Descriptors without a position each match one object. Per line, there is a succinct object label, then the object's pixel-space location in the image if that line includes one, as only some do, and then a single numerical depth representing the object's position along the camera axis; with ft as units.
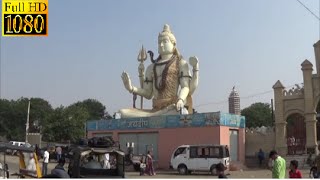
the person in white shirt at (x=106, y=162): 37.09
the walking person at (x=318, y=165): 32.30
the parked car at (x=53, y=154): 108.89
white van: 76.07
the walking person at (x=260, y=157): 93.03
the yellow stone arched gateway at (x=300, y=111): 91.04
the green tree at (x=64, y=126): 175.11
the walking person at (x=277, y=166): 32.37
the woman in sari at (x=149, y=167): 75.58
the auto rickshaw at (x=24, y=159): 33.06
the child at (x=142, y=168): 76.23
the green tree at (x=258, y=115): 204.13
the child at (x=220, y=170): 27.66
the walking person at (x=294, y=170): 31.32
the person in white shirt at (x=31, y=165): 33.60
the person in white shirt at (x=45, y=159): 64.08
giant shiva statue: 100.63
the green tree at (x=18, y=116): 217.77
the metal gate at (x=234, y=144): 91.57
